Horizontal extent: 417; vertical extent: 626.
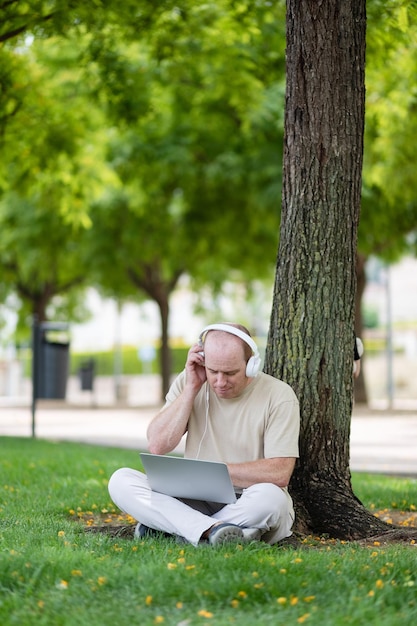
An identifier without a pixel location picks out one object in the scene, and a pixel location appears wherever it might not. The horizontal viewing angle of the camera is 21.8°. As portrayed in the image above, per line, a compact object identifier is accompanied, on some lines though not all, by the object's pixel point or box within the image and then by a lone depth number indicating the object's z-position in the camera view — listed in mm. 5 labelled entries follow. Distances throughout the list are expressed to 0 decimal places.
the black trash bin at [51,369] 15688
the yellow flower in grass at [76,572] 4636
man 5605
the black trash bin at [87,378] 27766
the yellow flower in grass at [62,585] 4457
